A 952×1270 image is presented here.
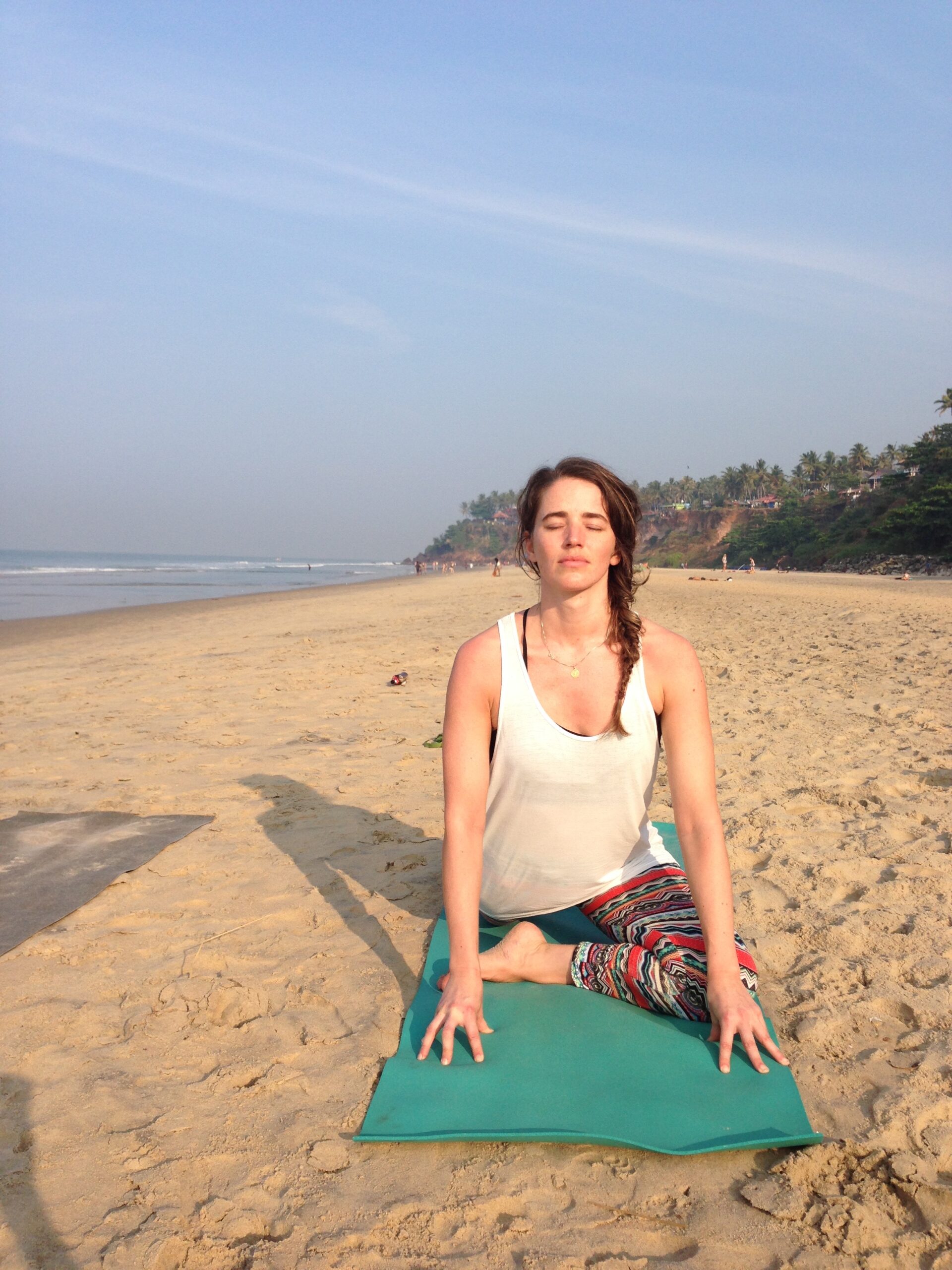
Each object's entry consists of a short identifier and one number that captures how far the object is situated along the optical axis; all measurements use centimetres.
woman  229
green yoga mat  190
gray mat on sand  313
